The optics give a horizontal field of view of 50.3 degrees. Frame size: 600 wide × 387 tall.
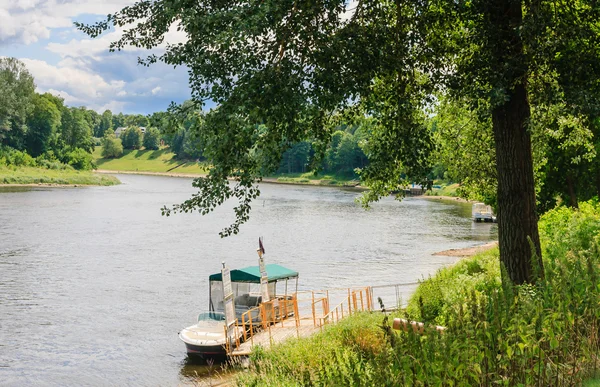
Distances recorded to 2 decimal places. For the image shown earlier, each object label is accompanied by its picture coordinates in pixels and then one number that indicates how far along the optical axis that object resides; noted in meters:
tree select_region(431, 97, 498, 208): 20.99
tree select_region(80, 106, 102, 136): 180.70
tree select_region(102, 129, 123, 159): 196.12
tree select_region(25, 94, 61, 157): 138.38
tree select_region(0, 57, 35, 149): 130.62
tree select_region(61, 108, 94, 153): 155.38
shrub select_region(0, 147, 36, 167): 121.31
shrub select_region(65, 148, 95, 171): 138.50
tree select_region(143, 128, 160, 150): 196.88
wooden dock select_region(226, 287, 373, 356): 21.97
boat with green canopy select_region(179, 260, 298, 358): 23.69
